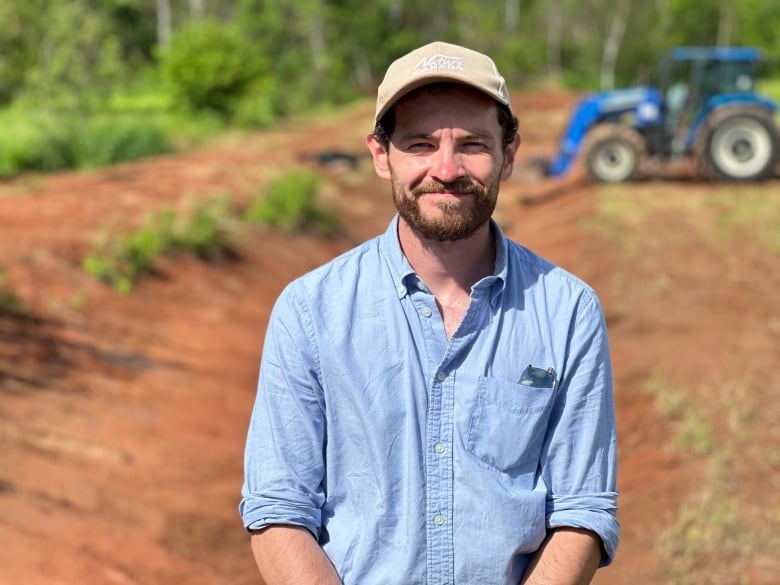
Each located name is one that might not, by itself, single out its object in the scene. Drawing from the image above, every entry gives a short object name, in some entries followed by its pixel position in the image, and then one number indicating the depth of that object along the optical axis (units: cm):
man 217
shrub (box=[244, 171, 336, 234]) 1512
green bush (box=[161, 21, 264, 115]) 2814
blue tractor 1627
